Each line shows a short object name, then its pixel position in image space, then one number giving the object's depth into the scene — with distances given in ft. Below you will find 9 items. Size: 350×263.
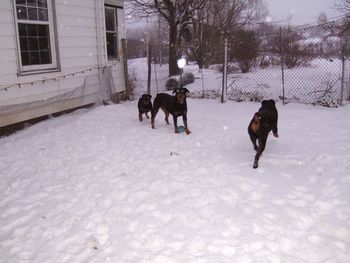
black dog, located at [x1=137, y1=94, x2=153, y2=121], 26.91
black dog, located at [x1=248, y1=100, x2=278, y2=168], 17.70
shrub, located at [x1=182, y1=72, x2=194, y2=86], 49.33
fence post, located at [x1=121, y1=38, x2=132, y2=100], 36.86
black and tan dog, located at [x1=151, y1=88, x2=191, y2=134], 23.65
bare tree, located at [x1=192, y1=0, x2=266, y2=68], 66.08
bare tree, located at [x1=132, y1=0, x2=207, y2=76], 56.58
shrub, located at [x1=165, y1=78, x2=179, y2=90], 46.93
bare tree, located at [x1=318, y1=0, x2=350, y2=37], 34.63
